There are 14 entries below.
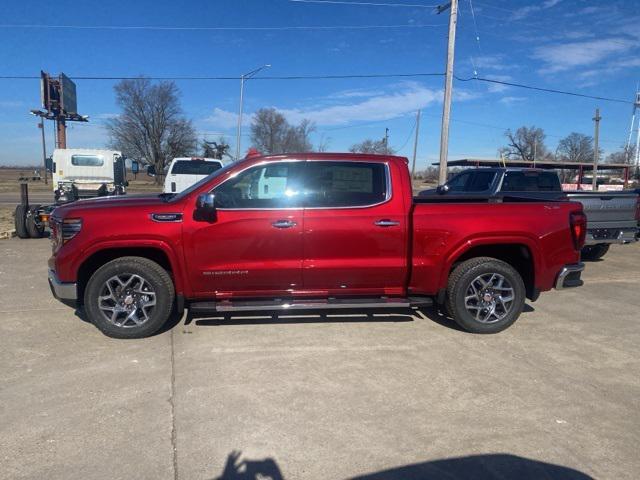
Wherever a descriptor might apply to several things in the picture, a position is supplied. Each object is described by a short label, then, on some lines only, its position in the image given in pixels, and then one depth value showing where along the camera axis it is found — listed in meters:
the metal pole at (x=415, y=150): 46.21
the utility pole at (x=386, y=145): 57.94
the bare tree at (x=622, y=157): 89.94
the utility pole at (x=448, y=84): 16.25
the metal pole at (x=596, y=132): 38.13
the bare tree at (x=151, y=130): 59.16
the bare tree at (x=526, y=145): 93.81
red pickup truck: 4.85
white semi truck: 19.62
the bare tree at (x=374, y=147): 59.52
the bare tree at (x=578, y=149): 96.75
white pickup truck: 14.14
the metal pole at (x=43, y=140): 62.97
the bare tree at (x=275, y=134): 52.69
